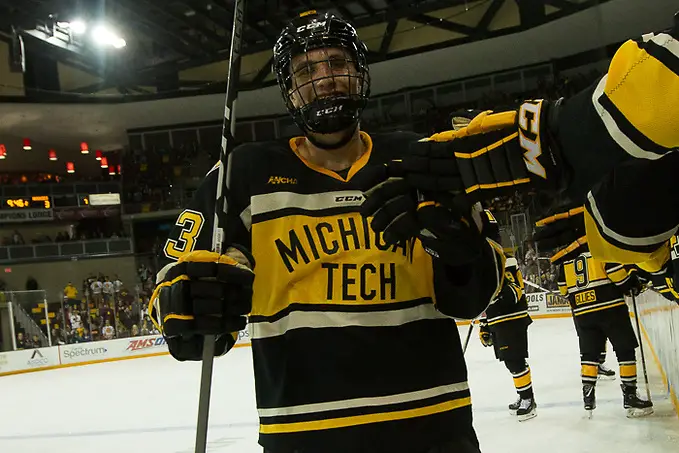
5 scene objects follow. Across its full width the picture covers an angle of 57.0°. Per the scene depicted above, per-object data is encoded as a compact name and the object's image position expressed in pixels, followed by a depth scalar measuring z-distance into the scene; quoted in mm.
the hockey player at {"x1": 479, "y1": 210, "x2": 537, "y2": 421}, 3893
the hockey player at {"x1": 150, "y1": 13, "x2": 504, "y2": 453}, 1146
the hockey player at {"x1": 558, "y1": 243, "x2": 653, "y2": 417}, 3703
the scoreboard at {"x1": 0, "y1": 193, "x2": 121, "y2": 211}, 15852
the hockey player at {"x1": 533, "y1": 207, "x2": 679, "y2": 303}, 1106
